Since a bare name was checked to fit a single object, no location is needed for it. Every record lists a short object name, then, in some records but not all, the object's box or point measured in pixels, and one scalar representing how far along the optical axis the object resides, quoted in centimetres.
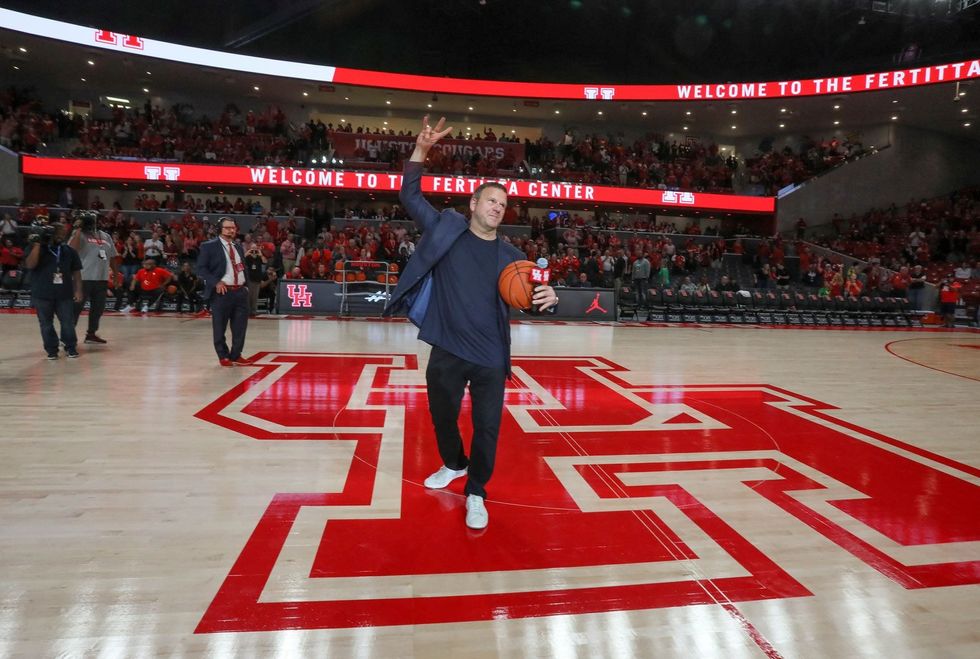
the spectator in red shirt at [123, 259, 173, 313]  1273
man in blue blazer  287
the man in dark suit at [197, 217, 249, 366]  643
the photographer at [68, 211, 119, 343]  761
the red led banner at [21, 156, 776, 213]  2094
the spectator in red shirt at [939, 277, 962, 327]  1644
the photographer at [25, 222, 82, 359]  658
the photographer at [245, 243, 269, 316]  1189
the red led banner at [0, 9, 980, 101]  1939
